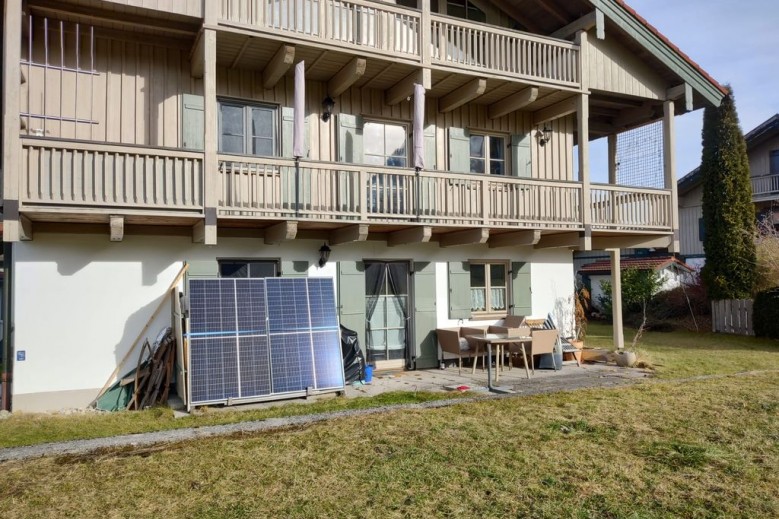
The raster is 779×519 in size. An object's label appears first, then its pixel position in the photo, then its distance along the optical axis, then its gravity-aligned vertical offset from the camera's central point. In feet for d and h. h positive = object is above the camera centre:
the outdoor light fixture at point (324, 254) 35.22 +2.10
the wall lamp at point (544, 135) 43.90 +11.24
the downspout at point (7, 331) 27.76 -1.74
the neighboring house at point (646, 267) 78.28 +1.66
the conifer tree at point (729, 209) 61.62 +7.64
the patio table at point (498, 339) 33.20 -3.14
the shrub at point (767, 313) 54.39 -3.15
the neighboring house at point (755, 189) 83.21 +13.88
